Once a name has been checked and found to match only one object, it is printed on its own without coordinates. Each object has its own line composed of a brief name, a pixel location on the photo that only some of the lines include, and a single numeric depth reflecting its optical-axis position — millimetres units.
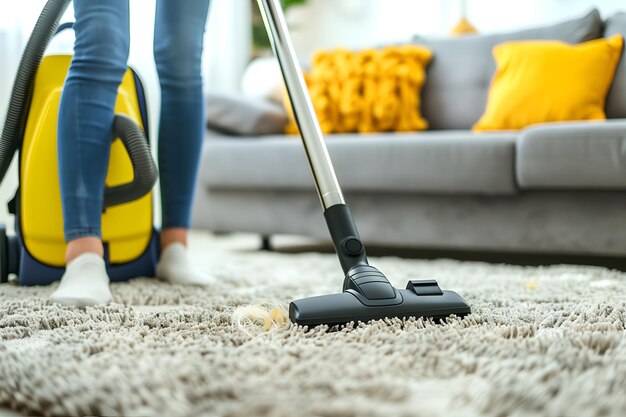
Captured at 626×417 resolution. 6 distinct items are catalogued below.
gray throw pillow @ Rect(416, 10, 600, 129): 2117
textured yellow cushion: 2100
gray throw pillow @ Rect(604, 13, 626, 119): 1874
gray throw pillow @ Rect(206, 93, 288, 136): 2045
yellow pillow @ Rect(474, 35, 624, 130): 1823
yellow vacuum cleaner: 1154
